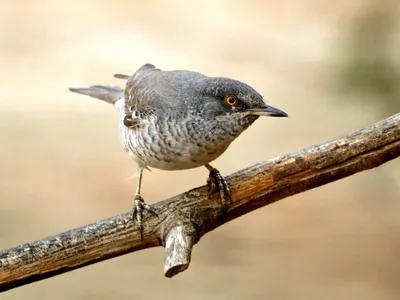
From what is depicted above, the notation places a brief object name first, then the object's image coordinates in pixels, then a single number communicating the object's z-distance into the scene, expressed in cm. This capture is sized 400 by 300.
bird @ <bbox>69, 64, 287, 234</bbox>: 436
